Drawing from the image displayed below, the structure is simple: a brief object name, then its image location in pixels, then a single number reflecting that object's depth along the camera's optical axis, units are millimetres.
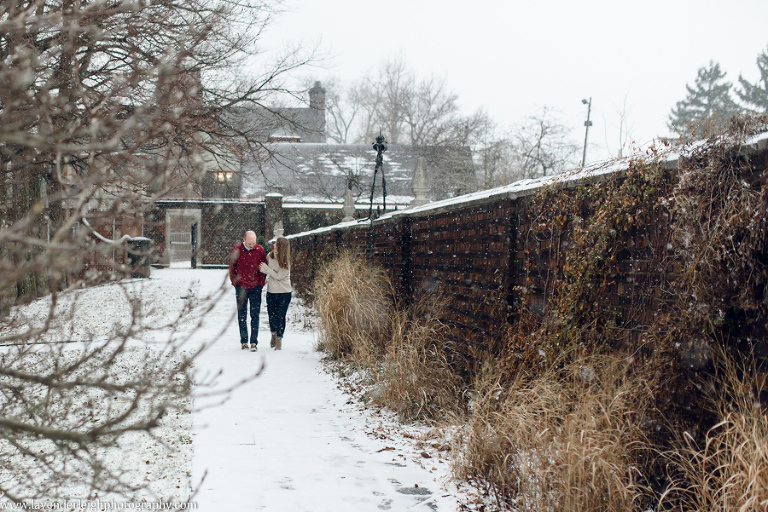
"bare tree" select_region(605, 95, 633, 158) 22008
